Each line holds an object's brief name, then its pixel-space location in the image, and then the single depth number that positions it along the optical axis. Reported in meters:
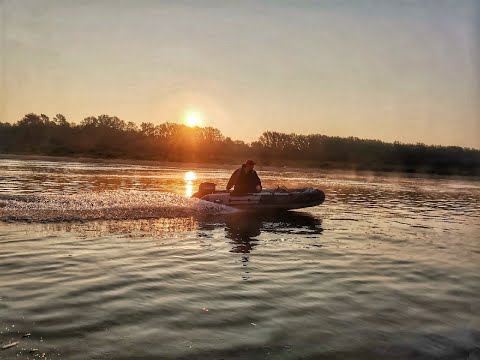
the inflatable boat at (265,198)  17.97
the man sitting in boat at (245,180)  18.08
